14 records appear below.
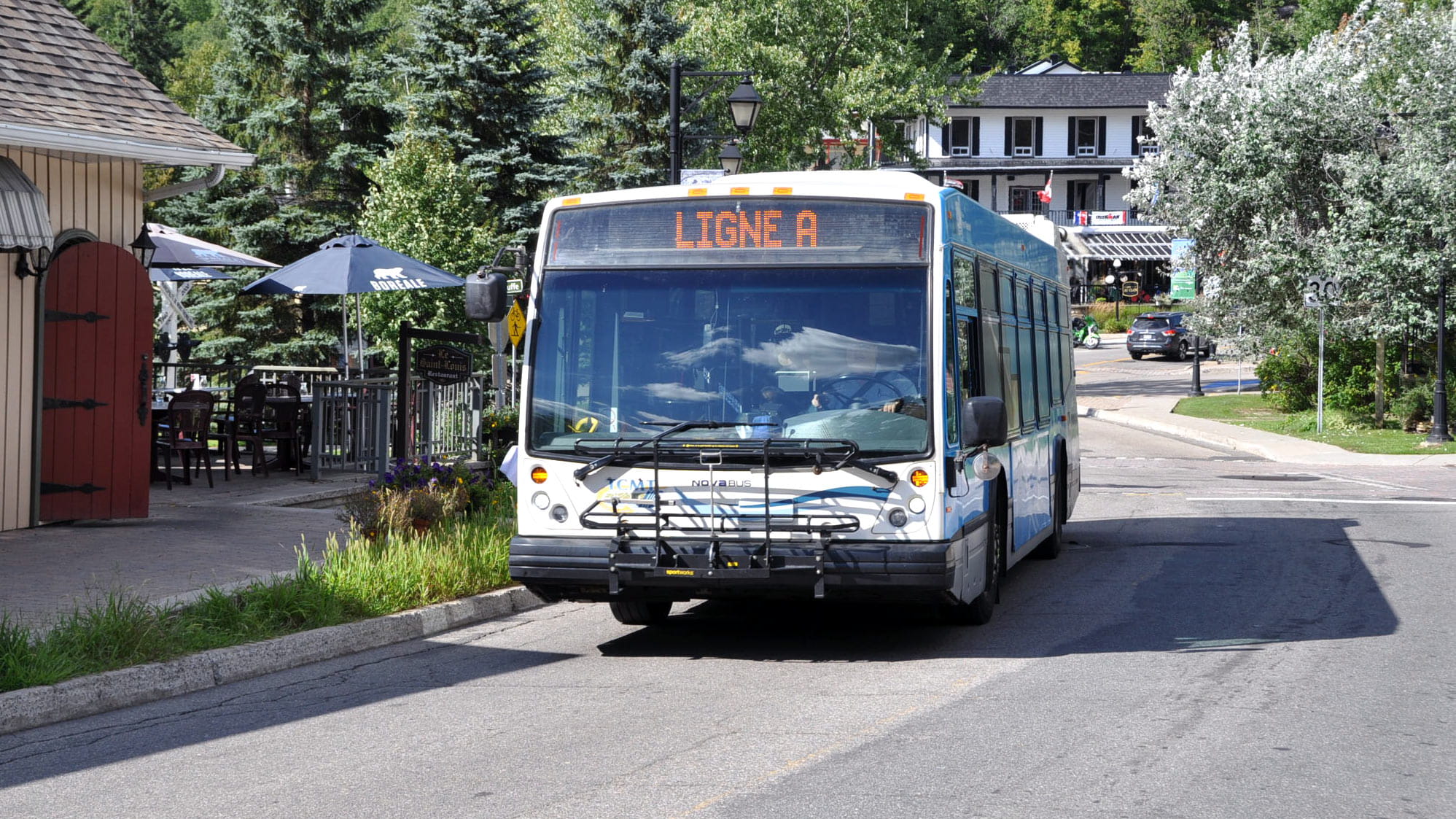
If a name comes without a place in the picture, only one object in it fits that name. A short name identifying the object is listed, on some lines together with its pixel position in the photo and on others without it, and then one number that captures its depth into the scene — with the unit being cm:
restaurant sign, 1661
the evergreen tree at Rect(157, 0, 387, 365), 3825
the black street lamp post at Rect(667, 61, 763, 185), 1947
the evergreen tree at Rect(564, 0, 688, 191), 3850
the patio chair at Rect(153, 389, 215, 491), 1559
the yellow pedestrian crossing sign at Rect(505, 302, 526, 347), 1745
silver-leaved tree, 2767
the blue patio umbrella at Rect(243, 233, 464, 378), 1797
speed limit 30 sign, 2836
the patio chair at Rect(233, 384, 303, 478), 1666
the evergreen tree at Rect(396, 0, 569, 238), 3500
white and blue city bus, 833
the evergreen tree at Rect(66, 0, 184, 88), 6462
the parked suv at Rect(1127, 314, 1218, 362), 5741
